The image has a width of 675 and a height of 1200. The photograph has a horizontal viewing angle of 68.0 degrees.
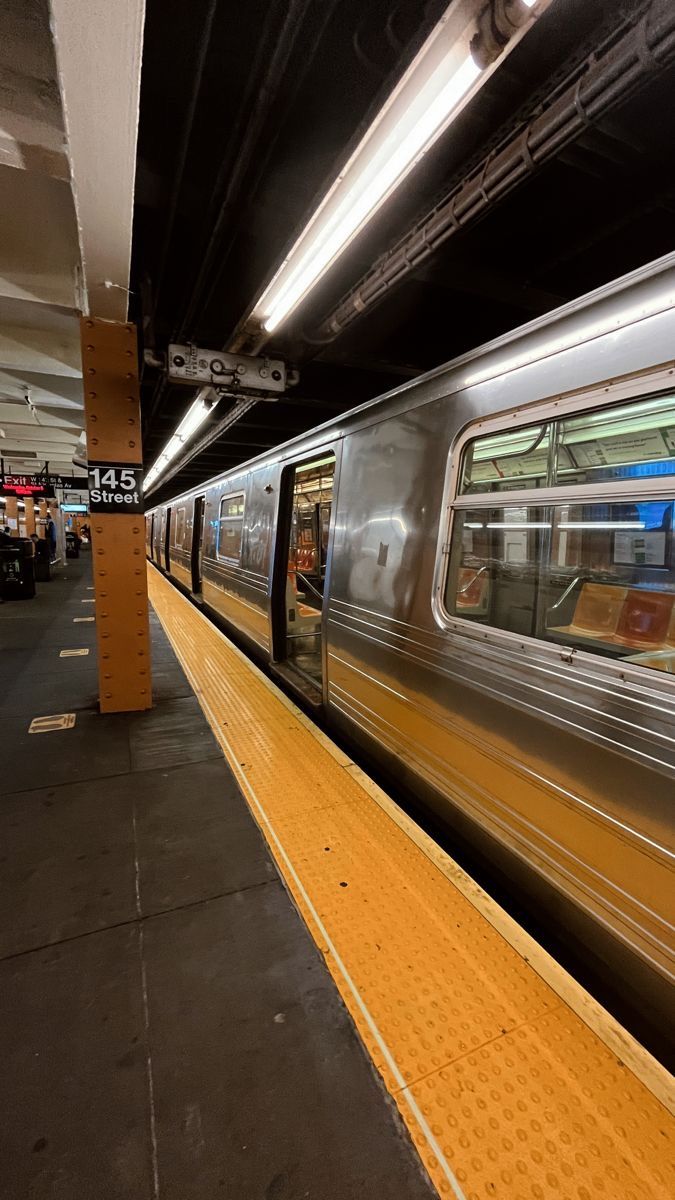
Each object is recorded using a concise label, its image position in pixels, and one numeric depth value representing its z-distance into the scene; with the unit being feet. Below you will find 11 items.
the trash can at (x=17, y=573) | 33.53
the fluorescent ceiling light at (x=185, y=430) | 22.10
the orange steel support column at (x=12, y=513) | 61.40
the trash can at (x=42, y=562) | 45.24
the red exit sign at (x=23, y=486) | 42.14
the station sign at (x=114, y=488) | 12.76
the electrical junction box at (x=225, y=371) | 15.44
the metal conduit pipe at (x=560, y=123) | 5.64
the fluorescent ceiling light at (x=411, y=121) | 5.10
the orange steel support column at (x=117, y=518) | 12.60
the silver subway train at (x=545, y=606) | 5.37
